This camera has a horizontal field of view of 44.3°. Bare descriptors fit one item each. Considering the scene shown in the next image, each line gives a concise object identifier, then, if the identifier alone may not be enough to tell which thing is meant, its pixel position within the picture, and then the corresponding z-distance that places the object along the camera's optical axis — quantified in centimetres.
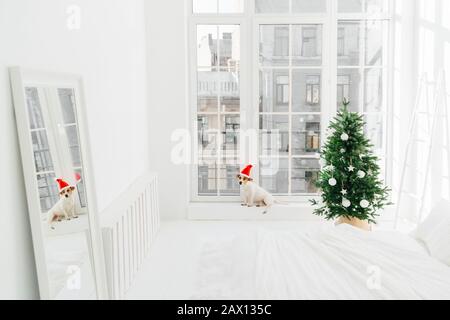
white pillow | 338
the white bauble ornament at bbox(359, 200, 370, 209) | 482
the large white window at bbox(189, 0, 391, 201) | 604
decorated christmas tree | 490
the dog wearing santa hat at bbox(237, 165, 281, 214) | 590
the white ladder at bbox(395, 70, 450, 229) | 478
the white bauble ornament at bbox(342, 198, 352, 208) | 485
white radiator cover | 329
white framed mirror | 235
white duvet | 275
